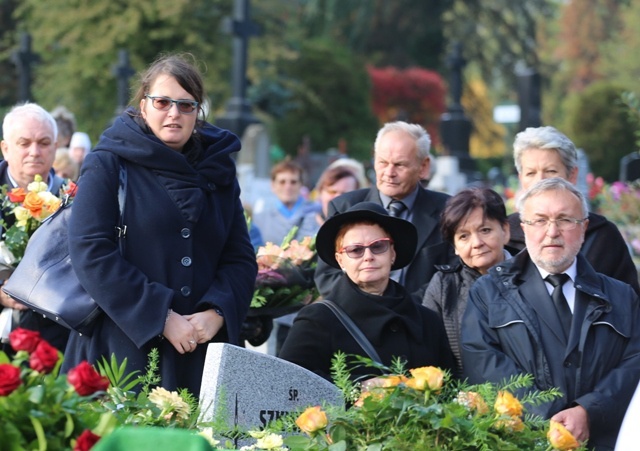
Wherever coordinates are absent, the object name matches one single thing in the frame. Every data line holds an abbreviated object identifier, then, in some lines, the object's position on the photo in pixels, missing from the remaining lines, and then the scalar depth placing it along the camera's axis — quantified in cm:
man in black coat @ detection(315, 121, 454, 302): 1236
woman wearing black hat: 985
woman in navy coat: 957
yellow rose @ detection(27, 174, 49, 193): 1186
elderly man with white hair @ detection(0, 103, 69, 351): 1247
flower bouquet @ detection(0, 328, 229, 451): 570
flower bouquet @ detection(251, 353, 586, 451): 695
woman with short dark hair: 1093
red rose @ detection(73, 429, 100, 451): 553
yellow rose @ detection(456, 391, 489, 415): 725
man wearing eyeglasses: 952
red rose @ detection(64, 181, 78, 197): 1132
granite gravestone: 820
